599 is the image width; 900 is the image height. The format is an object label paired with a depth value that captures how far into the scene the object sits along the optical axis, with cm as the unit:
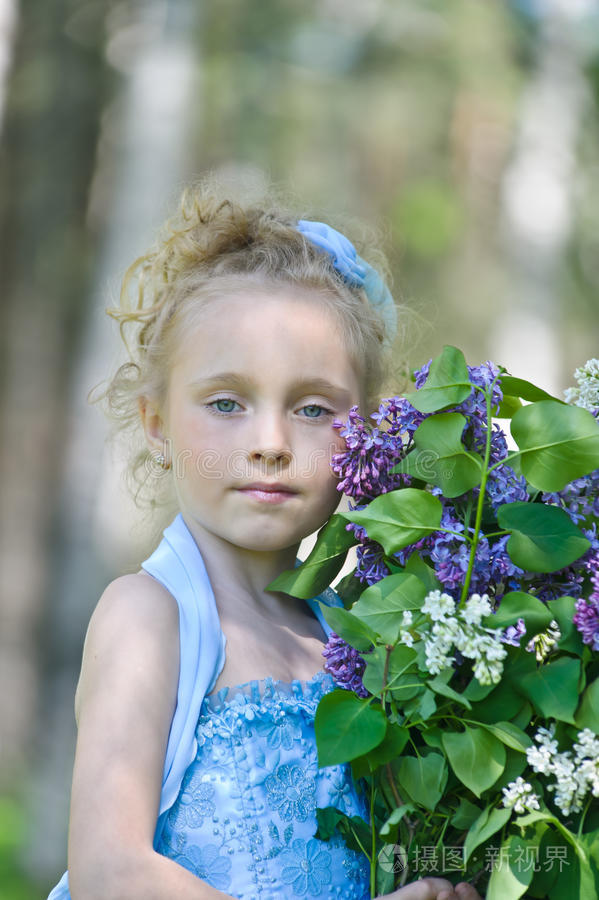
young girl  234
